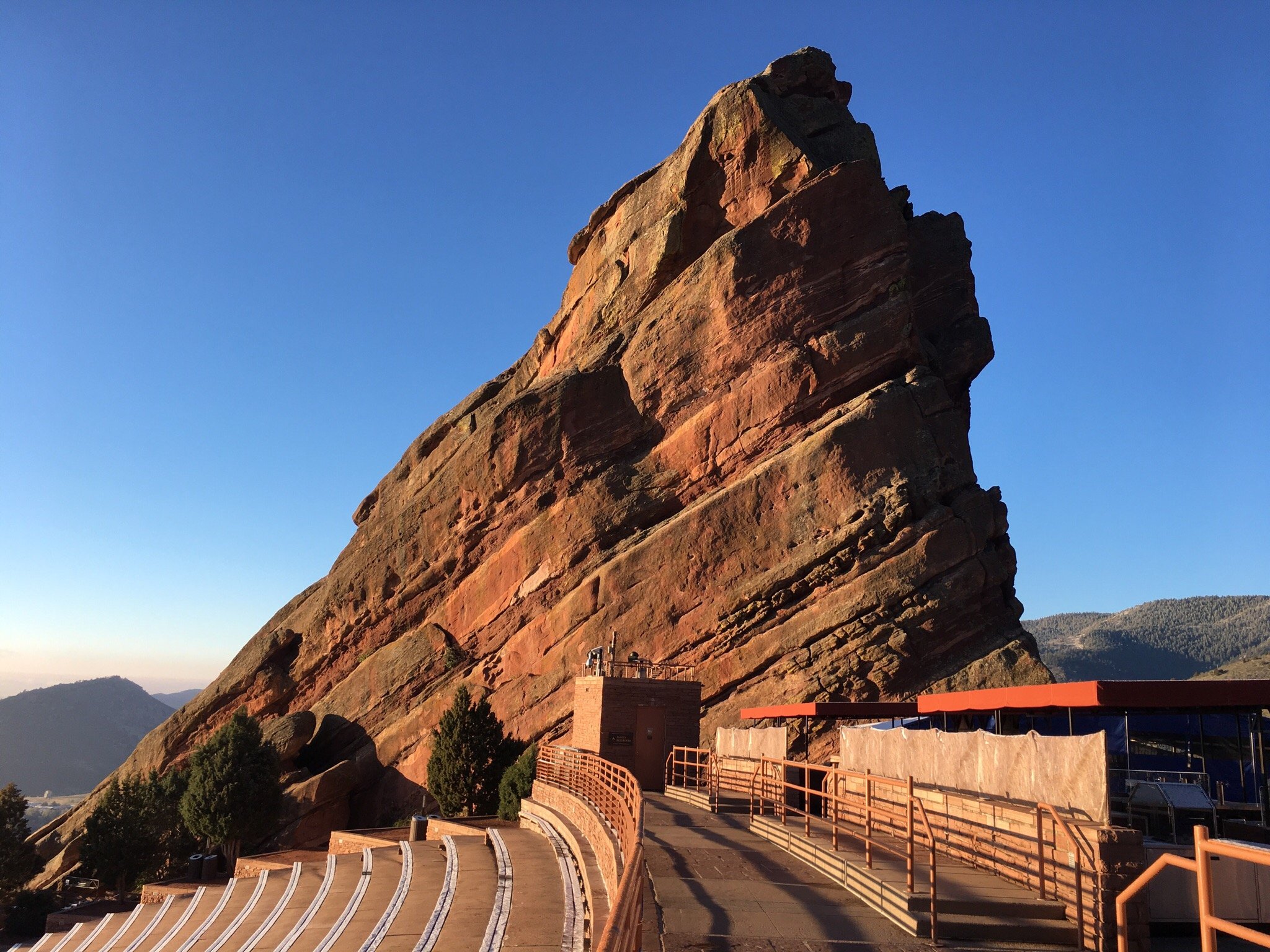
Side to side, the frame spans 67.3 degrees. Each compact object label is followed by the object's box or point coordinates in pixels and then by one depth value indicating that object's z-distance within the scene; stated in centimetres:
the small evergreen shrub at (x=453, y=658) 4653
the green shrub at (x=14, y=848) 4128
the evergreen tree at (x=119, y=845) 3991
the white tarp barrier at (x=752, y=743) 2223
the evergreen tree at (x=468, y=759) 3509
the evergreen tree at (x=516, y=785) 3100
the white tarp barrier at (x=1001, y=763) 1016
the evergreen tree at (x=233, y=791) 4009
